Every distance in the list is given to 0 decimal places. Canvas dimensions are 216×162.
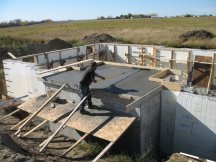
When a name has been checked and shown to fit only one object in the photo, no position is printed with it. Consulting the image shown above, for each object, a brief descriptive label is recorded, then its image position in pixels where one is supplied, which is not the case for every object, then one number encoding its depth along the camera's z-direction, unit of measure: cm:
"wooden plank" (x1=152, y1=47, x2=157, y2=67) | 936
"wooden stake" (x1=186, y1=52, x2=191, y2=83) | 857
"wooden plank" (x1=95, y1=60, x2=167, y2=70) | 714
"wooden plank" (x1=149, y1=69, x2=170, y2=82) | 588
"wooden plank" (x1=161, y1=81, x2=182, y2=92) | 548
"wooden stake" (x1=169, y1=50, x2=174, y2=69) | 864
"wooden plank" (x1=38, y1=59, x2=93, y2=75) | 673
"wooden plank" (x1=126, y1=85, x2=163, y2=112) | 467
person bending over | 519
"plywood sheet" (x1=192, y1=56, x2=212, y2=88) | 830
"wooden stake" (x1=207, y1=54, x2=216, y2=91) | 786
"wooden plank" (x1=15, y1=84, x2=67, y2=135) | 538
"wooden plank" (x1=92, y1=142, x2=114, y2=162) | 417
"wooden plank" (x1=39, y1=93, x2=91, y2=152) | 482
